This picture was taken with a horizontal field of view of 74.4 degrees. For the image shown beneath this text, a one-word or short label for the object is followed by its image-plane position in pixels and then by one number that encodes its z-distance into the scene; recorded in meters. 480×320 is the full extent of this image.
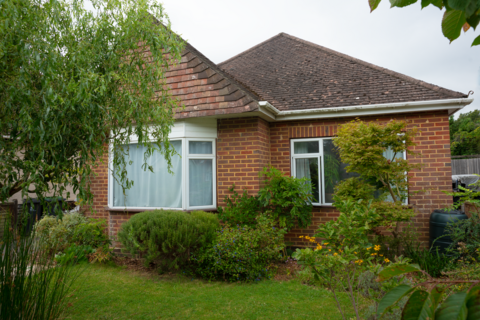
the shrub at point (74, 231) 6.93
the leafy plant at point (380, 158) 5.78
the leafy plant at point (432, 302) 0.67
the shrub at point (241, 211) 6.52
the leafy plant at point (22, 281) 2.65
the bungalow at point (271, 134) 6.72
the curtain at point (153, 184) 7.18
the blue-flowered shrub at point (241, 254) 5.49
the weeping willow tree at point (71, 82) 2.78
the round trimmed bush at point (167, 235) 5.54
